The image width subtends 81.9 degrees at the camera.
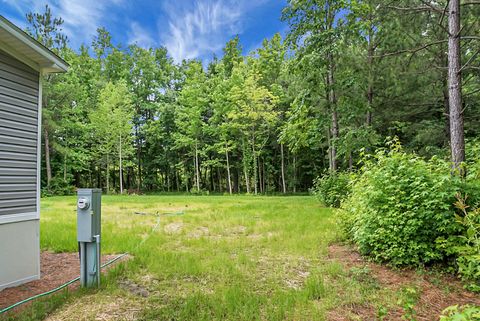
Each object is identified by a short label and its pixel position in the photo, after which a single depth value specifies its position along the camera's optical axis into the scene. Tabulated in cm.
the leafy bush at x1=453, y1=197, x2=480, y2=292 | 289
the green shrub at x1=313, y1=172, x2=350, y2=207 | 841
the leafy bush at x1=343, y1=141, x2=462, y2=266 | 328
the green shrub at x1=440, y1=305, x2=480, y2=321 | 128
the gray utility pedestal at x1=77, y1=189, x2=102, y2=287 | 298
